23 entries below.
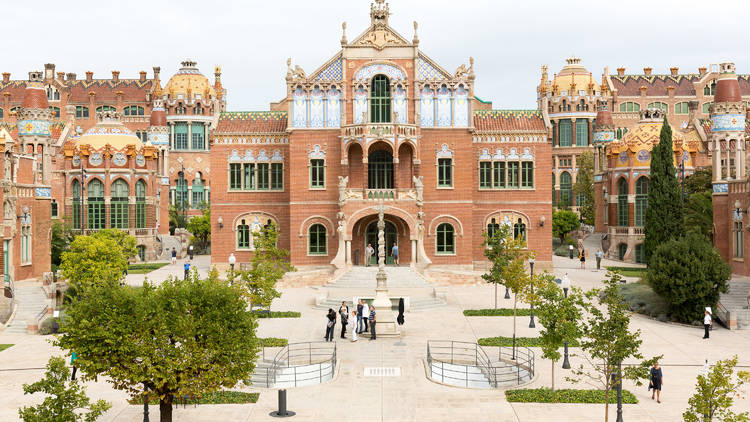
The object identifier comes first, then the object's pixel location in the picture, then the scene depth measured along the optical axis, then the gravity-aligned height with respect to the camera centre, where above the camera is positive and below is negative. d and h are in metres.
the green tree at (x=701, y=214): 47.47 +0.27
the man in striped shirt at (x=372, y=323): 30.48 -4.07
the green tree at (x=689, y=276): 34.50 -2.64
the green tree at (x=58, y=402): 14.80 -3.52
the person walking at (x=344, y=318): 30.80 -3.90
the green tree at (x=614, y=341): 18.52 -3.03
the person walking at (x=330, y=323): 29.94 -3.99
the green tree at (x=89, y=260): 37.12 -1.79
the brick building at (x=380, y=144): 49.16 +5.01
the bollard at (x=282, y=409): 20.38 -5.00
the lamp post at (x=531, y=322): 33.16 -4.53
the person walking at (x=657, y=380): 21.52 -4.59
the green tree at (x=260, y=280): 31.95 -2.47
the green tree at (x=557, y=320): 21.50 -2.86
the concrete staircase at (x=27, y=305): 33.81 -3.81
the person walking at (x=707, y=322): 31.42 -4.28
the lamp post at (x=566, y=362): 25.61 -4.84
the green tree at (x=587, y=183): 78.19 +3.76
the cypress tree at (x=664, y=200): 42.34 +1.04
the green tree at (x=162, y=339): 17.47 -2.70
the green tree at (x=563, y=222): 72.94 -0.30
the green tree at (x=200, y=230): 72.06 -0.68
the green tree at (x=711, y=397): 14.71 -3.50
